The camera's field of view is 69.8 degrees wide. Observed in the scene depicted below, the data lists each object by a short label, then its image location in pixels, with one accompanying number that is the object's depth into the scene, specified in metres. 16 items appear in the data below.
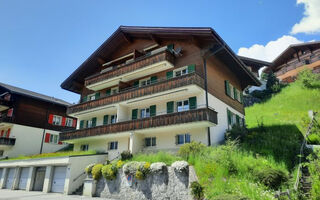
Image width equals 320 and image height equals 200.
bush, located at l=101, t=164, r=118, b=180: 16.25
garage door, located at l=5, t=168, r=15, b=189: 25.00
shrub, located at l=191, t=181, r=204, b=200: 11.53
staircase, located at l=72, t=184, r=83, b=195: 18.28
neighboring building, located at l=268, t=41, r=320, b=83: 41.53
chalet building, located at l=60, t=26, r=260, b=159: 19.30
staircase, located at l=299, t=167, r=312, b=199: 9.16
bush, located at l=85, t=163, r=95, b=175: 17.88
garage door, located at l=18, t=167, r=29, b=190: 23.23
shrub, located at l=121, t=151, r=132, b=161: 18.89
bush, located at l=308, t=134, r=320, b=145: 15.51
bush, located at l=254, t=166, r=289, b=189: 10.61
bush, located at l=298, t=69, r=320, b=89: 37.09
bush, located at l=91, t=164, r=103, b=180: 17.05
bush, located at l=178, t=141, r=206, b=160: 15.57
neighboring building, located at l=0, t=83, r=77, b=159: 32.53
